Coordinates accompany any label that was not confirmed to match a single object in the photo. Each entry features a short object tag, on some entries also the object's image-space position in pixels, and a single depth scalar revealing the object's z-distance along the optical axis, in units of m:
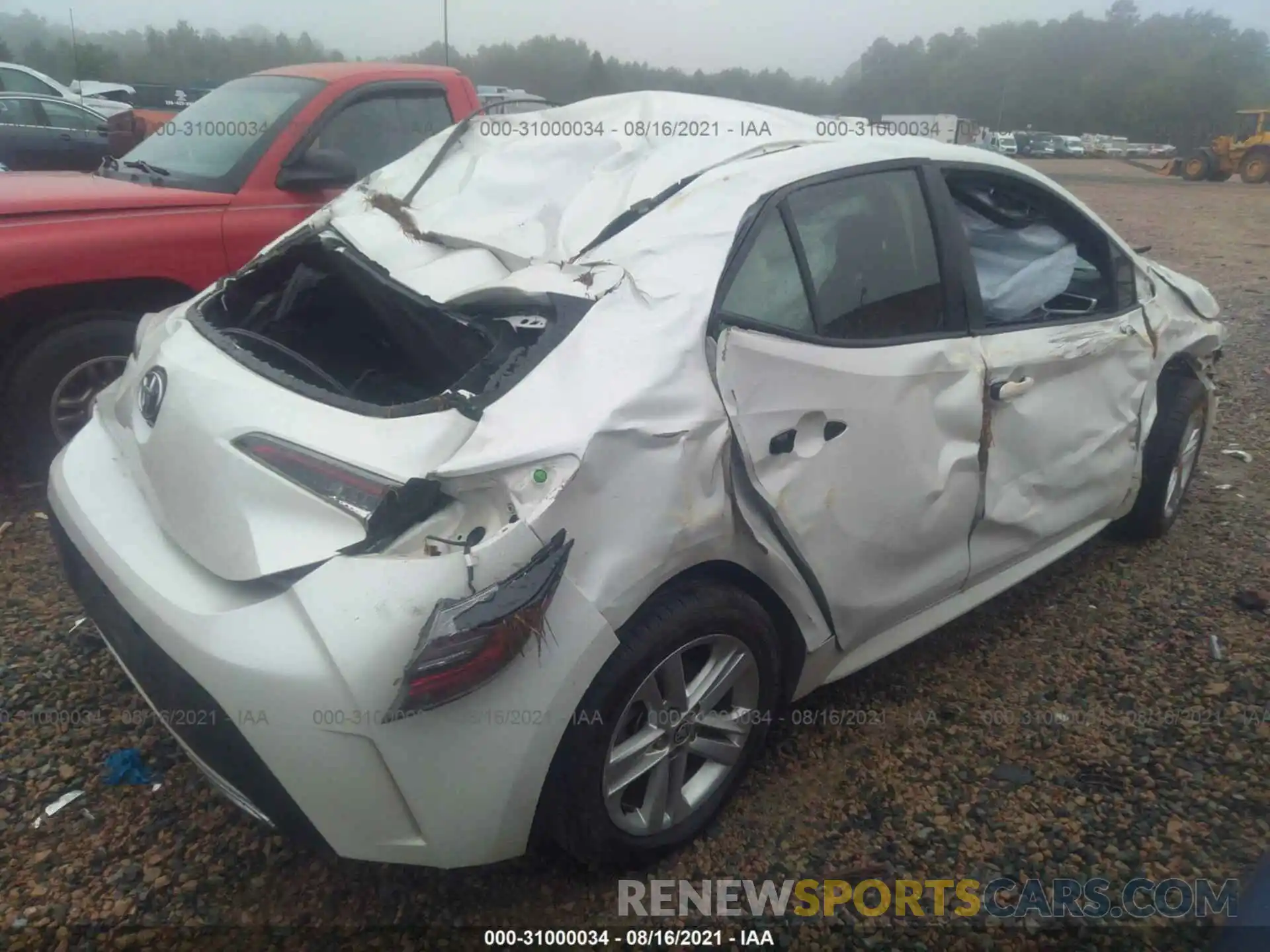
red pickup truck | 3.63
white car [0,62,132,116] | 12.14
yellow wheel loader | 25.28
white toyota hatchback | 1.67
